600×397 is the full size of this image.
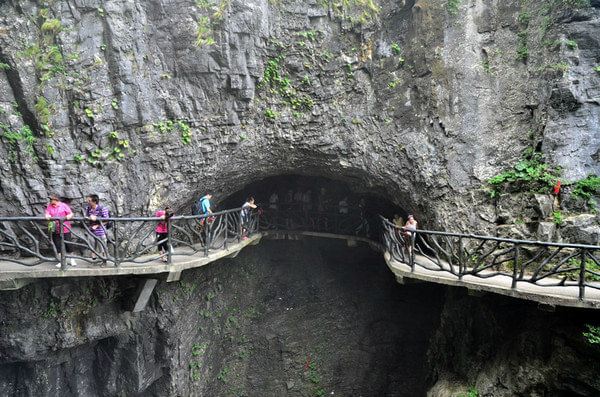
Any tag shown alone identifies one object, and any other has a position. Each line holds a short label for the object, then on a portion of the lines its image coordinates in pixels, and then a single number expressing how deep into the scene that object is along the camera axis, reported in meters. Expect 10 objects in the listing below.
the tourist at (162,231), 7.26
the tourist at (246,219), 10.21
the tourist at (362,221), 12.69
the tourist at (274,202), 13.29
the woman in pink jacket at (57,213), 7.02
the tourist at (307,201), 13.42
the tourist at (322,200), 13.54
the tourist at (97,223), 6.80
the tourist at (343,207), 13.10
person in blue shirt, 8.92
